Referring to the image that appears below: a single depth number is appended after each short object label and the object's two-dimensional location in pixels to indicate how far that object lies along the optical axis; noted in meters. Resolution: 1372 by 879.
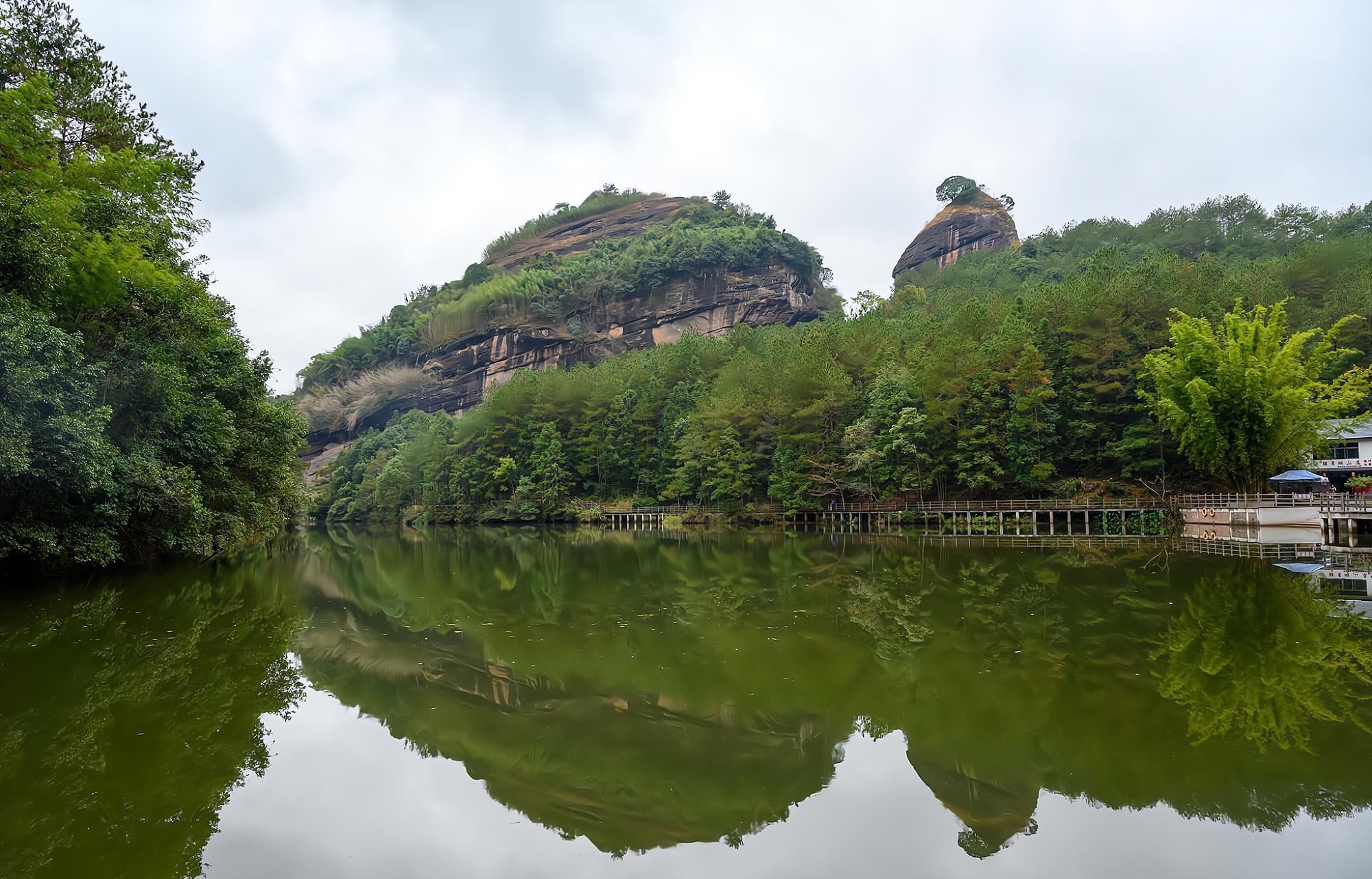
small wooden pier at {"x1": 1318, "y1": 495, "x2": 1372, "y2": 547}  22.89
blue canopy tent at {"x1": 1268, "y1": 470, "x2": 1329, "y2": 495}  24.25
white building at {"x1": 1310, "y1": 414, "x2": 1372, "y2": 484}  30.41
